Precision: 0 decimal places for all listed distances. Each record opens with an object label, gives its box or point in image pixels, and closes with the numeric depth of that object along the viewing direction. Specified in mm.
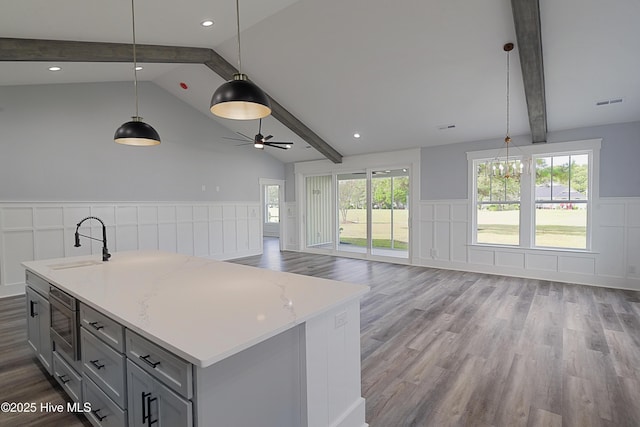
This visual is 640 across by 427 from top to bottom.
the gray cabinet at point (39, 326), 2506
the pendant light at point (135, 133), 2662
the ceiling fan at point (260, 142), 5391
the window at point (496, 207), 6172
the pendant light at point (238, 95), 1862
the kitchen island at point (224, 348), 1231
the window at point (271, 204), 13148
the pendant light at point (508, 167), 3990
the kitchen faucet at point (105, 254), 2988
